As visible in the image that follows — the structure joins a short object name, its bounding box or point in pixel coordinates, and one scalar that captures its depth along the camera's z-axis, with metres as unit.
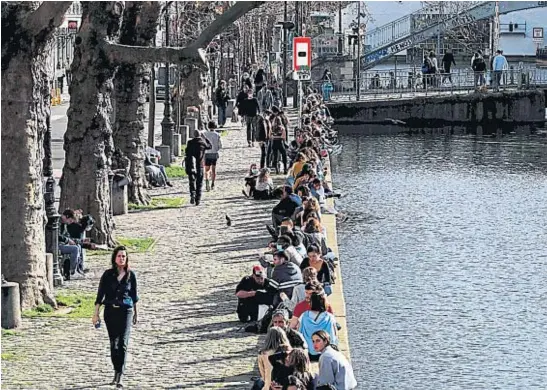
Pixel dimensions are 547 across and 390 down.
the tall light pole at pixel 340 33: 83.81
